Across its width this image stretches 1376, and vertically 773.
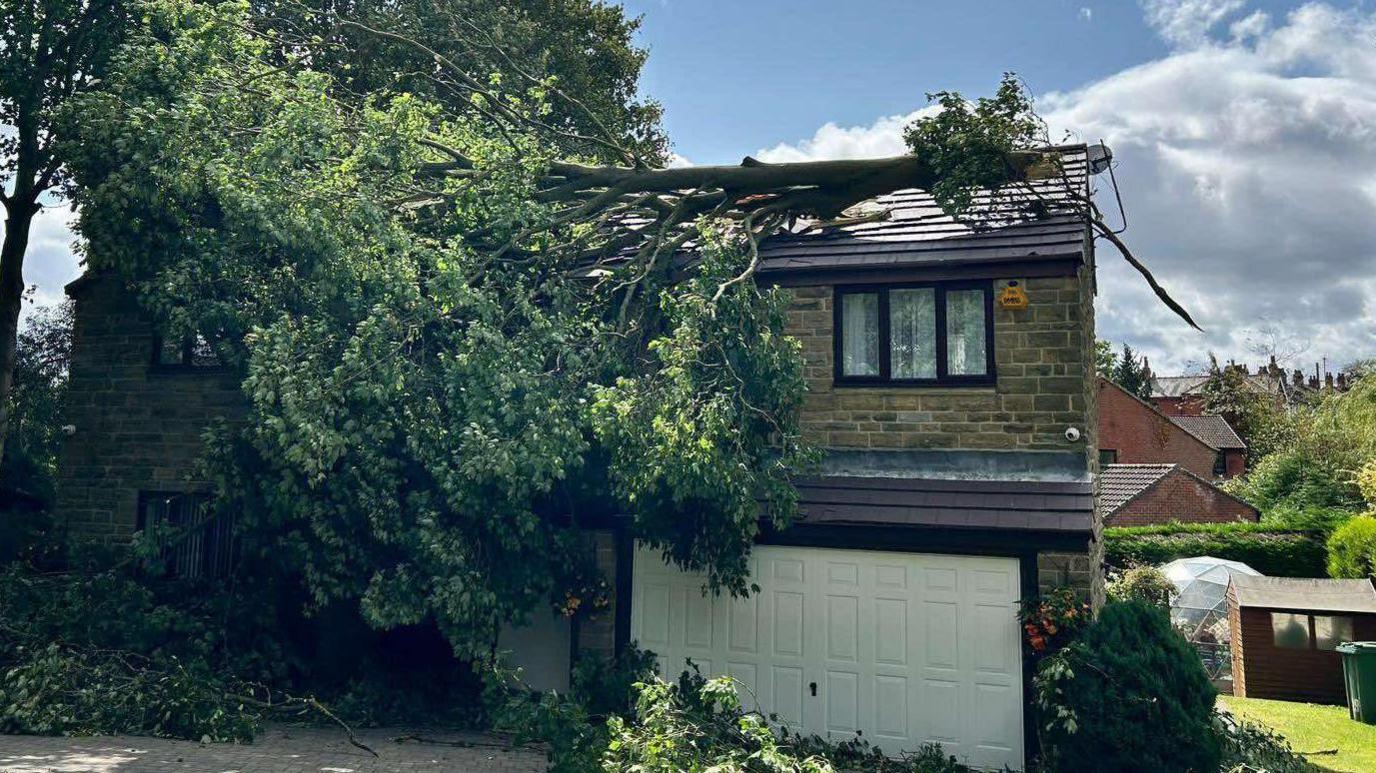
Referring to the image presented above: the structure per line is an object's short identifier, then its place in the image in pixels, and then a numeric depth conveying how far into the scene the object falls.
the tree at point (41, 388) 19.45
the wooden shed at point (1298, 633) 15.11
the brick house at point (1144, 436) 42.78
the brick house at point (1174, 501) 33.09
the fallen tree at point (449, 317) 9.12
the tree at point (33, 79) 15.20
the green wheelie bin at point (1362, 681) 13.09
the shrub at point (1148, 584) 19.36
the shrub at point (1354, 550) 19.47
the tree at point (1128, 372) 58.31
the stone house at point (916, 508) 9.70
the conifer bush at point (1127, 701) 8.34
